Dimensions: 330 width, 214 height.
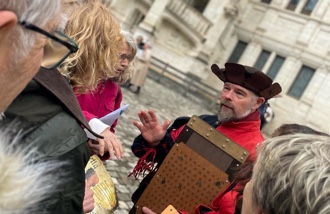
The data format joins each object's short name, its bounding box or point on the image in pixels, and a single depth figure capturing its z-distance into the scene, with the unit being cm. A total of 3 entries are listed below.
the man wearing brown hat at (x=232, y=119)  271
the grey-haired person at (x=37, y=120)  90
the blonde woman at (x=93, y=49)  185
